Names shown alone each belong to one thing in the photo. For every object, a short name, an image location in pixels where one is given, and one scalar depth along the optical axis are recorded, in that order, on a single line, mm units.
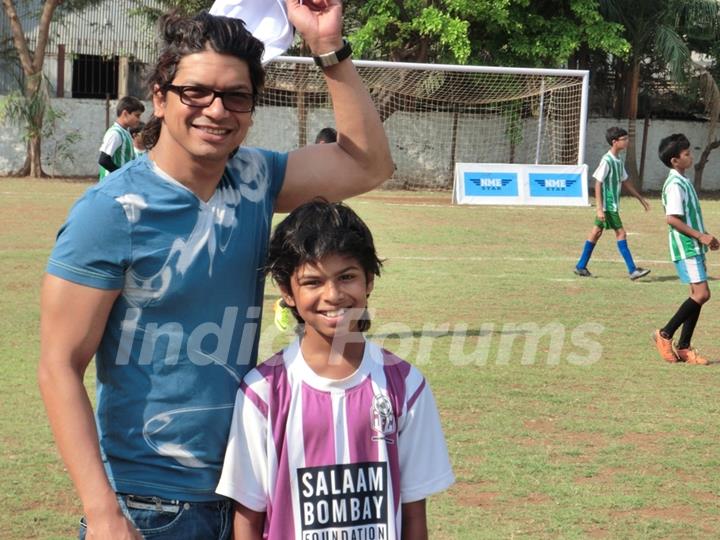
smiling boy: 2691
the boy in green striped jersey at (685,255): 9469
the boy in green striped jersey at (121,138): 12461
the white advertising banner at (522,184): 23922
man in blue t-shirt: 2398
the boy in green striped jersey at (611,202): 14227
